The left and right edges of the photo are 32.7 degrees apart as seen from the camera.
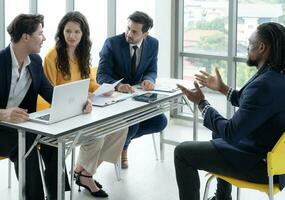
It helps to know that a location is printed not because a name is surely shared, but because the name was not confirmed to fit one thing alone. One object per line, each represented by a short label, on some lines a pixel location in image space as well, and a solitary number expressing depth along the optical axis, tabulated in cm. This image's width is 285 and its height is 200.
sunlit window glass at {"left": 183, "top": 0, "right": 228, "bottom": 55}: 518
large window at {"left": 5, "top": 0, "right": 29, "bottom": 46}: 511
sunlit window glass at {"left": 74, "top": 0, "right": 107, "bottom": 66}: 570
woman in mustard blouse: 340
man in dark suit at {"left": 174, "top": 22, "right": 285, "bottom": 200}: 241
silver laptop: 256
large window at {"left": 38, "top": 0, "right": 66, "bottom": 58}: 553
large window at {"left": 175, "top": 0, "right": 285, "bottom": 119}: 496
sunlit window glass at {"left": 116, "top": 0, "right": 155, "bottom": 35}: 533
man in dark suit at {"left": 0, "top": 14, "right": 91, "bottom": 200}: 283
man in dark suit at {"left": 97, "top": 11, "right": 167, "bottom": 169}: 377
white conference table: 252
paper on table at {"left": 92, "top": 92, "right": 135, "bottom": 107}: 311
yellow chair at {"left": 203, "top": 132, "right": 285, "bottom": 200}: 237
